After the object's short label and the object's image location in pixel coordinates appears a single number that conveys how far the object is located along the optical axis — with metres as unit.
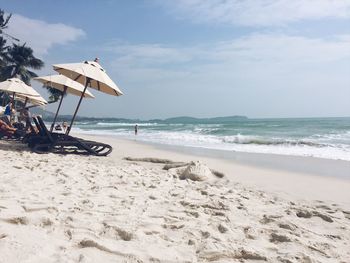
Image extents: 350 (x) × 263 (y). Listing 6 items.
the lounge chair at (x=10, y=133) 11.71
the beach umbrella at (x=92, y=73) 8.81
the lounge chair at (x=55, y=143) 9.39
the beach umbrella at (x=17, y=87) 12.55
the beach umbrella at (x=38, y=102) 15.87
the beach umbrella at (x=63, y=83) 11.49
